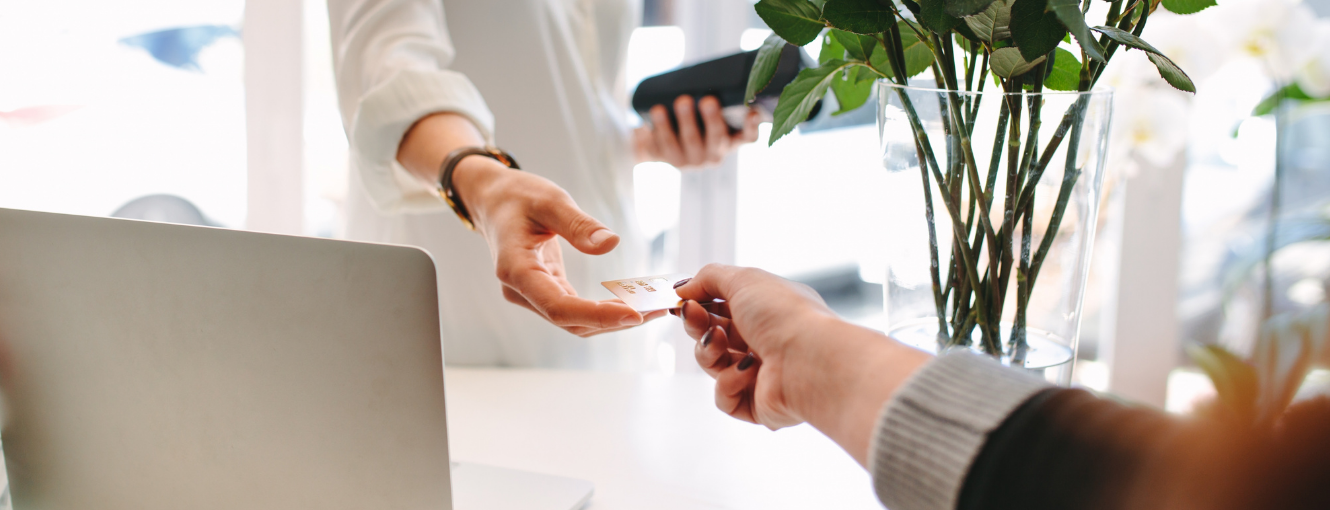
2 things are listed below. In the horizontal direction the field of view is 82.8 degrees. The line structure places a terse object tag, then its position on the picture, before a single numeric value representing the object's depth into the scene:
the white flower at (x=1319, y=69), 0.79
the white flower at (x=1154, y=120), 0.82
